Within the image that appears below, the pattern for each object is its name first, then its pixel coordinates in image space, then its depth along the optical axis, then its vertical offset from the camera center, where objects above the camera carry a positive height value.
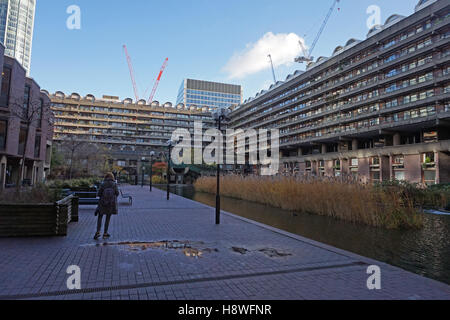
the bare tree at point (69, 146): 39.59 +4.65
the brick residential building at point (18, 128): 26.17 +5.26
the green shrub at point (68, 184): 14.84 -0.34
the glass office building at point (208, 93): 179.50 +56.97
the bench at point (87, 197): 13.12 -0.92
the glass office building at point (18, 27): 144.25 +79.07
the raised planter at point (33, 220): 7.28 -1.11
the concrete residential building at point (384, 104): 37.44 +13.32
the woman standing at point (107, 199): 7.61 -0.56
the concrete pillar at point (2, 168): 26.85 +0.86
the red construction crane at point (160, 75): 171.12 +63.27
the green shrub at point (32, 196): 7.94 -0.54
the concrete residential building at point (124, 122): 87.12 +19.98
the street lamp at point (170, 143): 23.77 +3.11
